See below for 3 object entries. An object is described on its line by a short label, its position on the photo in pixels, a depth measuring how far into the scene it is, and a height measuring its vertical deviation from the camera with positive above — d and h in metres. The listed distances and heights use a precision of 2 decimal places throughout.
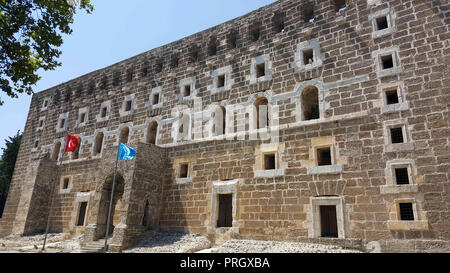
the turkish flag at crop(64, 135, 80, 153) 18.23 +3.97
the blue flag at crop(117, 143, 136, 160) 14.51 +2.81
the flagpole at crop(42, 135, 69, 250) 19.60 +1.74
